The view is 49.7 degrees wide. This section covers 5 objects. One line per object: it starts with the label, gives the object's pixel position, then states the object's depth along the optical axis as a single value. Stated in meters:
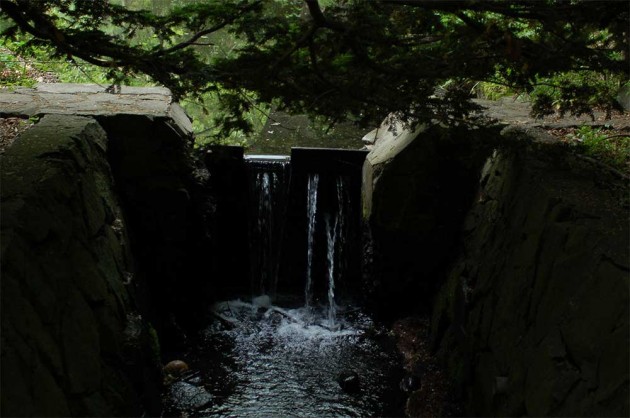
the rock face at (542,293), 3.44
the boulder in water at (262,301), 8.63
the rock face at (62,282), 3.33
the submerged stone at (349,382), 6.62
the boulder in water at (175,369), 6.74
